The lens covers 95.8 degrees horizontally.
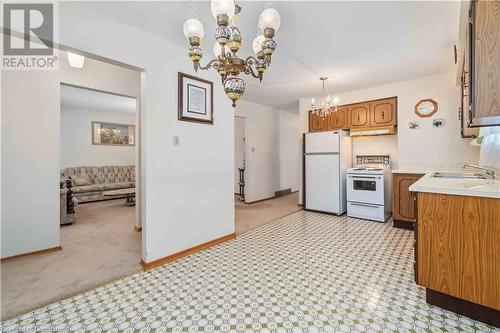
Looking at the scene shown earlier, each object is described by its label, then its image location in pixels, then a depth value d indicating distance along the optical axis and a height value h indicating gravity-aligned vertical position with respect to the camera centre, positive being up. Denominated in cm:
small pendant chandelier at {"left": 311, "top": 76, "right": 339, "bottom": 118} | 336 +100
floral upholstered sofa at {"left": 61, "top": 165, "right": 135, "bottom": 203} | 561 -34
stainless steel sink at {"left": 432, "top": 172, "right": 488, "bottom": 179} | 241 -10
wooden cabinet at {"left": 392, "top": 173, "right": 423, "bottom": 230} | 343 -54
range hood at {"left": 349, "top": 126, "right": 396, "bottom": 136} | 409 +67
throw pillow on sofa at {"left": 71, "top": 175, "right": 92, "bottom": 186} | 574 -33
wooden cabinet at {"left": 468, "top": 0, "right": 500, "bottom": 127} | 129 +61
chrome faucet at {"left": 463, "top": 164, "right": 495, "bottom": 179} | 190 -5
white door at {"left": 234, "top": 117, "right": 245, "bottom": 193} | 730 +58
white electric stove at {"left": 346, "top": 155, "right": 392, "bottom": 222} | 386 -43
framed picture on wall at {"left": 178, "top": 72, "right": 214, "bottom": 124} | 262 +83
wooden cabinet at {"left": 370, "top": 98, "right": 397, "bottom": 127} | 407 +100
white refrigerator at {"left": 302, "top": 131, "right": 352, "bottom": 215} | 430 -7
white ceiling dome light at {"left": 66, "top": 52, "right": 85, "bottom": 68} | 247 +120
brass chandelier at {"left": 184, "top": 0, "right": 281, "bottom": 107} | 137 +81
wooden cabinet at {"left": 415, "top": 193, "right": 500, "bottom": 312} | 146 -57
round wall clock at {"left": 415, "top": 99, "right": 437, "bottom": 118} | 372 +98
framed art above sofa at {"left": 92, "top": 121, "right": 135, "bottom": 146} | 657 +101
